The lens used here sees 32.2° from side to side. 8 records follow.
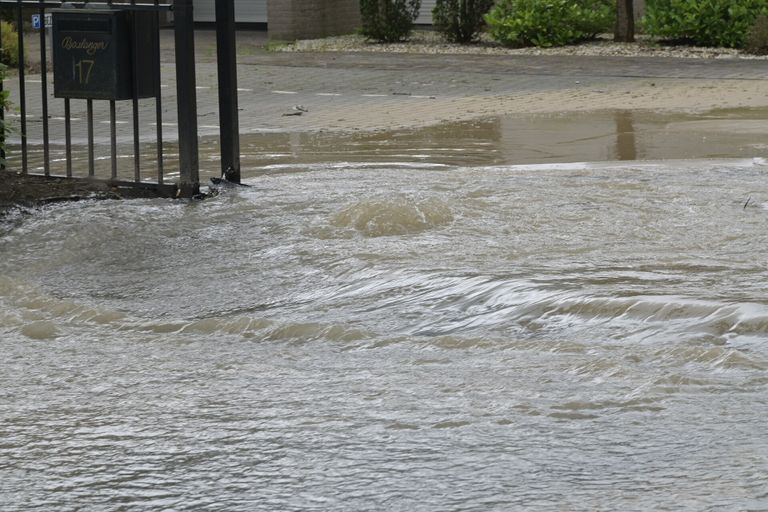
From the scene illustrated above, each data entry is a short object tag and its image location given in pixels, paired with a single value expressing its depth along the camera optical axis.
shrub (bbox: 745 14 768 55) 20.45
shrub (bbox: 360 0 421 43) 25.23
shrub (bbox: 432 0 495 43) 24.59
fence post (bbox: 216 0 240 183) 9.22
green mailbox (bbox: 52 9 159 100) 8.68
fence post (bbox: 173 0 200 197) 8.66
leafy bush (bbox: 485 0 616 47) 23.12
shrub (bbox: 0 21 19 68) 21.95
